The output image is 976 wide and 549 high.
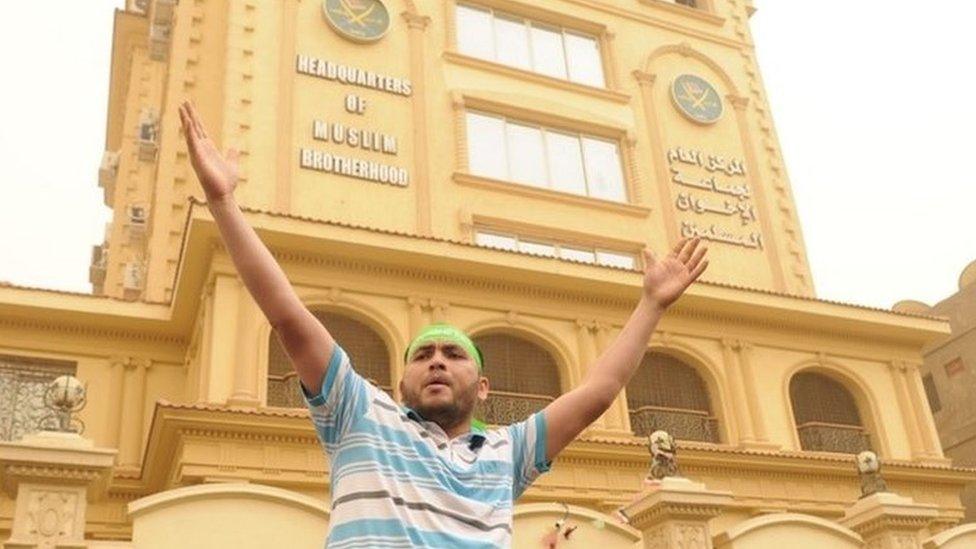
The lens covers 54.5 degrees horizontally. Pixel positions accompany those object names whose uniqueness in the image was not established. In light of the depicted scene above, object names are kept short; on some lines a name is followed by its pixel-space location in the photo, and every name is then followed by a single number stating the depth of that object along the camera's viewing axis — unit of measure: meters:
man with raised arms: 2.40
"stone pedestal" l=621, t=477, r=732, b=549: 9.21
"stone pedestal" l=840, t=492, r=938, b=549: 10.53
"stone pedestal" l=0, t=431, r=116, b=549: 7.82
